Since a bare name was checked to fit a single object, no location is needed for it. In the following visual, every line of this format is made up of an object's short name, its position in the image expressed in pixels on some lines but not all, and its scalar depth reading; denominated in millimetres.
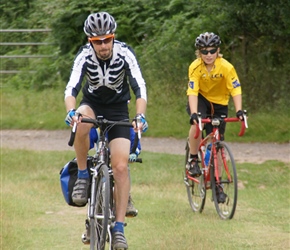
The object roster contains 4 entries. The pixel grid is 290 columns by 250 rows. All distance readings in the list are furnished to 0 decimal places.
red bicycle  20881
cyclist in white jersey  15500
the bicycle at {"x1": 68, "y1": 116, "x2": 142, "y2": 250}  14833
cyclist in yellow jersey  21219
